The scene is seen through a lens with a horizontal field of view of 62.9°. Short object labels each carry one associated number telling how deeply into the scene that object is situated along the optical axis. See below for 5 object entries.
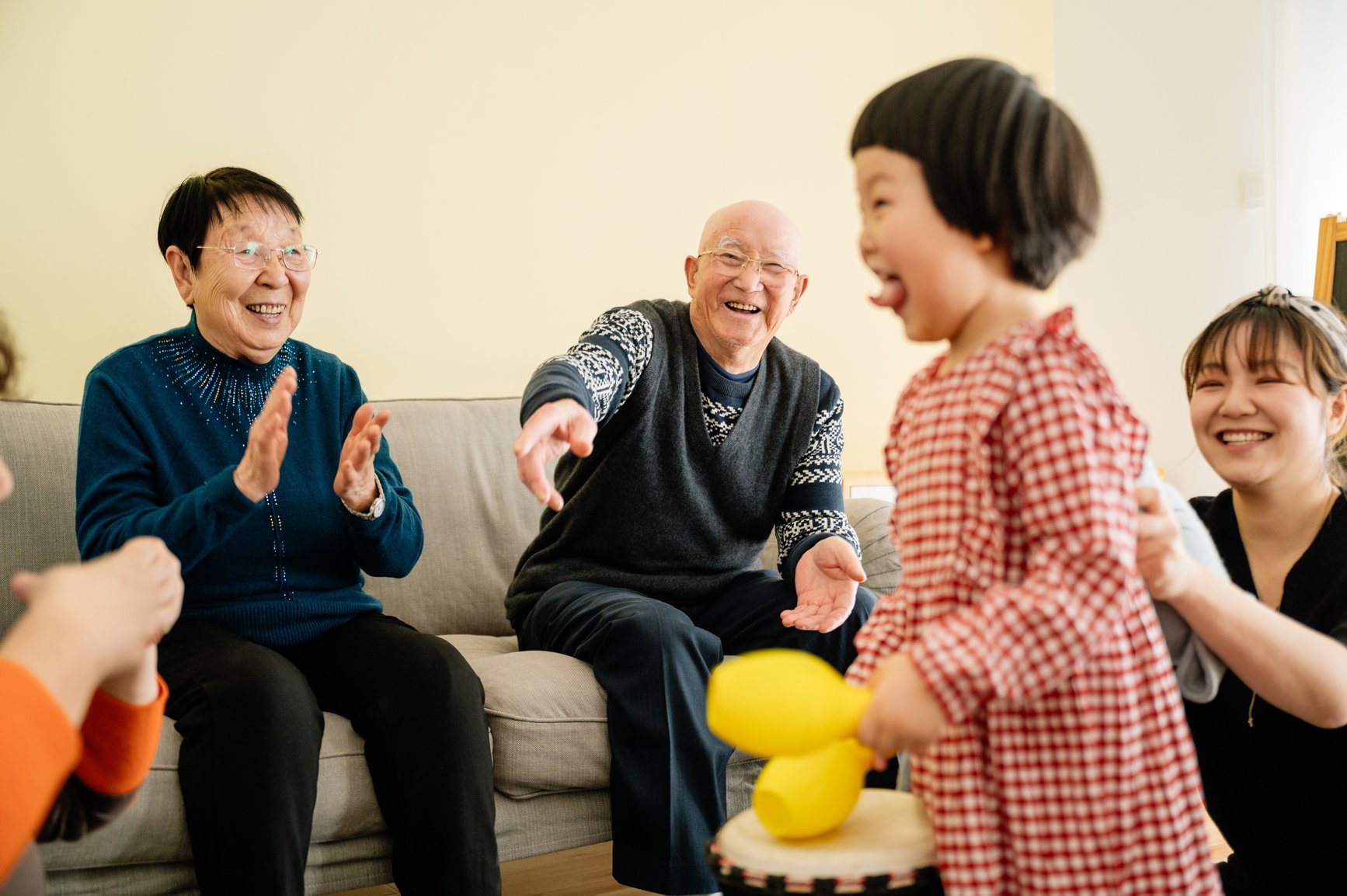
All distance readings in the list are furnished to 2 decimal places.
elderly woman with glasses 1.34
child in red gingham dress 0.79
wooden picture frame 2.95
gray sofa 1.38
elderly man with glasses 1.72
